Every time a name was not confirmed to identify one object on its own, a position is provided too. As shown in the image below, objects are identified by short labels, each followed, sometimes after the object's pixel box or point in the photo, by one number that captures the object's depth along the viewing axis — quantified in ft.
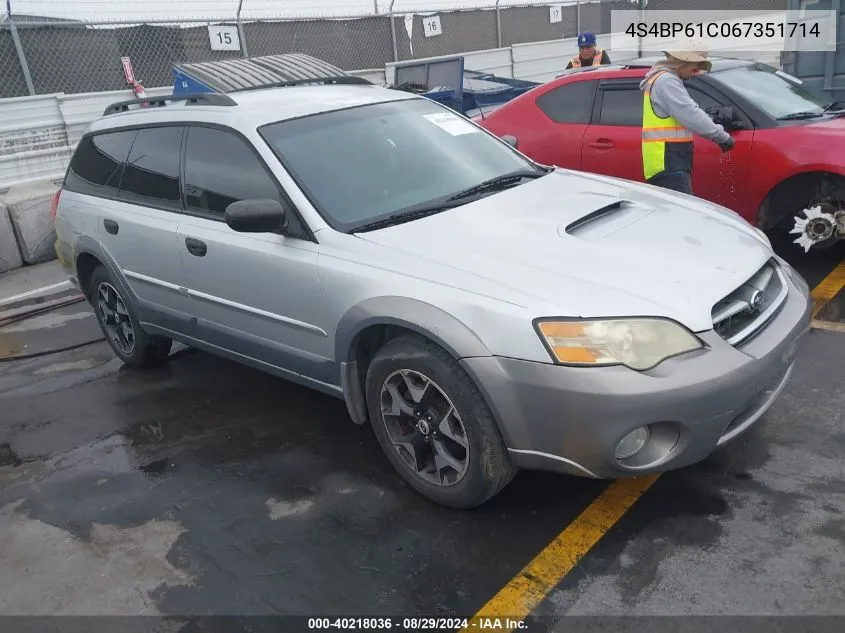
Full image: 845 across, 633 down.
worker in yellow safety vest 16.65
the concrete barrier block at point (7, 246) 25.88
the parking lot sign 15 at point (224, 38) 37.68
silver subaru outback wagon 8.77
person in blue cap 28.37
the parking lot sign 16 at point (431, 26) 47.83
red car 17.33
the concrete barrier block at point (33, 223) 26.04
